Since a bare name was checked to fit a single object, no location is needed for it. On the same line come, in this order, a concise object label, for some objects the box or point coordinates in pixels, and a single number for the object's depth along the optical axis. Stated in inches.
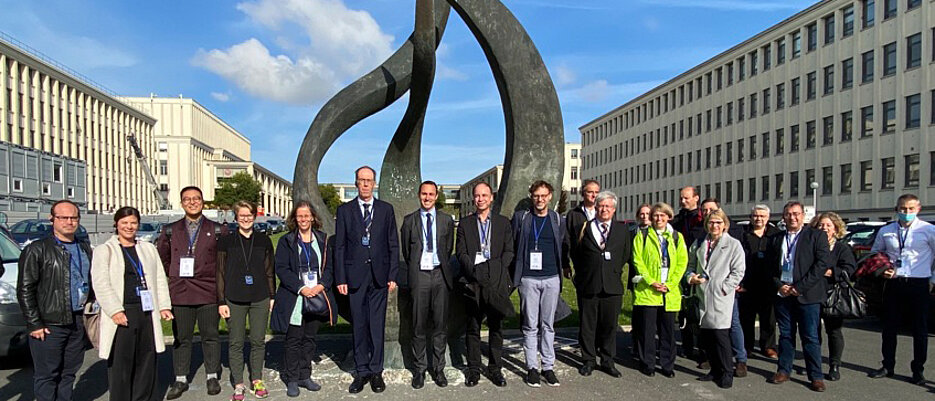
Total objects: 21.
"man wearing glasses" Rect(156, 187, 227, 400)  212.1
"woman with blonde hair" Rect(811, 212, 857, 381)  239.6
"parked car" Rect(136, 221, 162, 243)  958.4
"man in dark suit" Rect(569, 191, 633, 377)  239.8
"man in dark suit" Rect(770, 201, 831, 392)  226.5
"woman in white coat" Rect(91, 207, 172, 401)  182.1
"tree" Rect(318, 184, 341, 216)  3014.3
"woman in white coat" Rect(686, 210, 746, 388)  231.3
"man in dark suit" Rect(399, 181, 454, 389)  223.1
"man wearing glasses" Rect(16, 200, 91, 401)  177.0
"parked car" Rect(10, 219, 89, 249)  672.4
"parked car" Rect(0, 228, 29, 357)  242.7
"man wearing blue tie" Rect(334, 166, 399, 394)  219.8
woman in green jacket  242.1
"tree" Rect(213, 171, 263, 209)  2529.5
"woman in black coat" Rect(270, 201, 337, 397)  218.4
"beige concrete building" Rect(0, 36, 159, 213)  1892.2
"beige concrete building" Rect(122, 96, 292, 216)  3331.7
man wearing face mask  233.6
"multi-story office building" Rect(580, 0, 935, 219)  1220.5
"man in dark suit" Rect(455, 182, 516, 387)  222.5
